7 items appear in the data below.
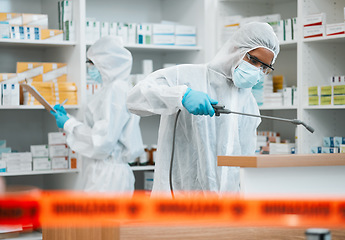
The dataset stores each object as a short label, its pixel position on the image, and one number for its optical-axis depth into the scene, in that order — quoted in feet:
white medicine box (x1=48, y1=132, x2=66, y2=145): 12.23
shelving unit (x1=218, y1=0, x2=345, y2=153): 11.81
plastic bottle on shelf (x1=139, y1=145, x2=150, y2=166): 13.42
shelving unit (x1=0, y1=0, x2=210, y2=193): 12.48
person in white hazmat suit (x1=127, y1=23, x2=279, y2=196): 7.41
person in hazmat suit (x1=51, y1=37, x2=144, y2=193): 11.11
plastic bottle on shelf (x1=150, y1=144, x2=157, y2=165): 13.56
